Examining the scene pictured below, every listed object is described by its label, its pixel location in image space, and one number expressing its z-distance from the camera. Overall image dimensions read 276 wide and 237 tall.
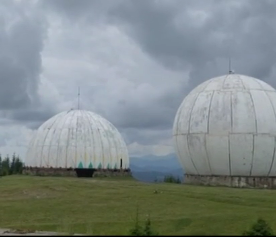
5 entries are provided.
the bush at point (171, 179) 49.91
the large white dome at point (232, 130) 35.16
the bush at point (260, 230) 13.23
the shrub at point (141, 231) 13.09
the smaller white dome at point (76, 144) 49.38
